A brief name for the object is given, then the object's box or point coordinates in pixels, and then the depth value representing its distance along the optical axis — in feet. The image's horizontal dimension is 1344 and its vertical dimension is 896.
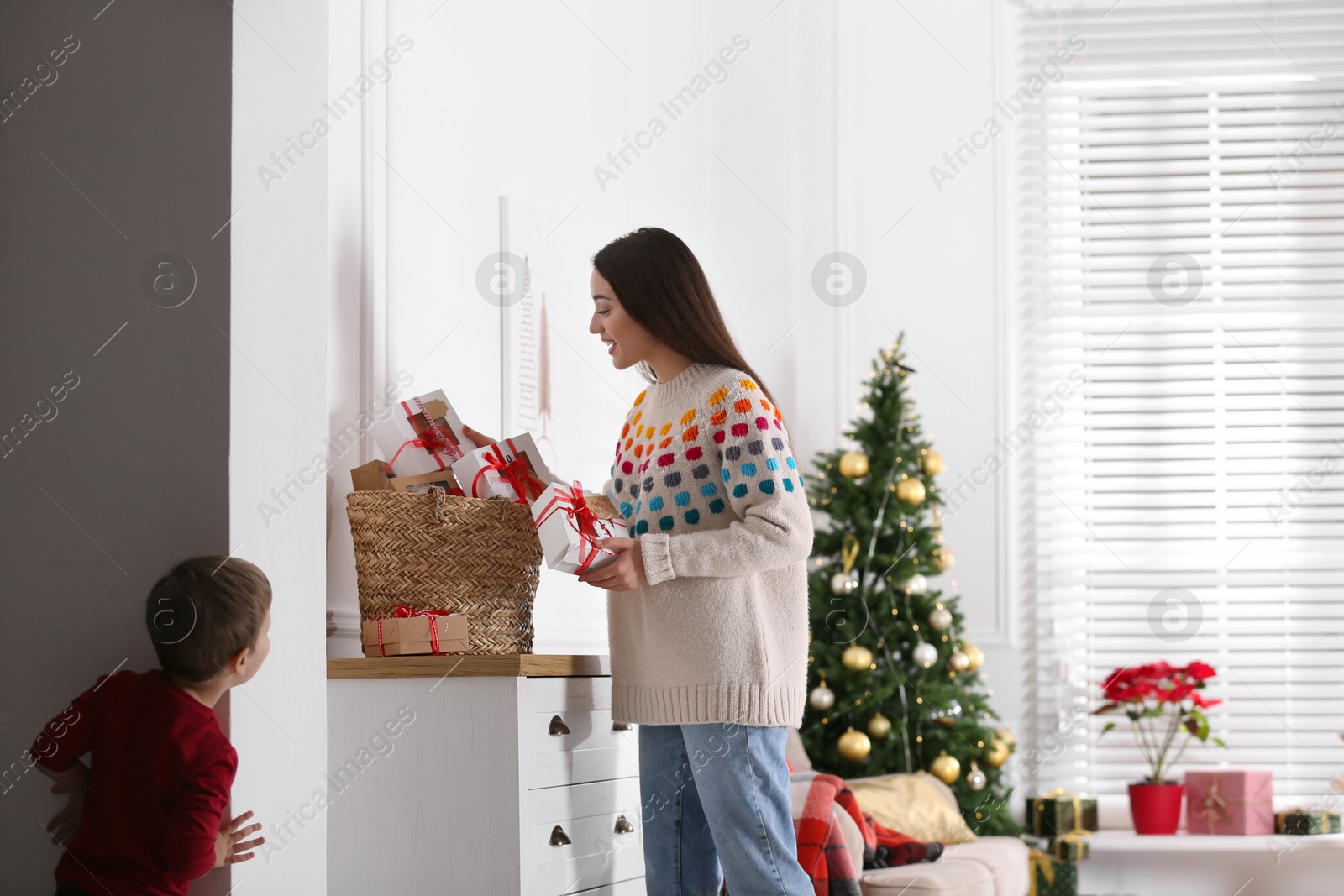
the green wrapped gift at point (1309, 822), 14.21
